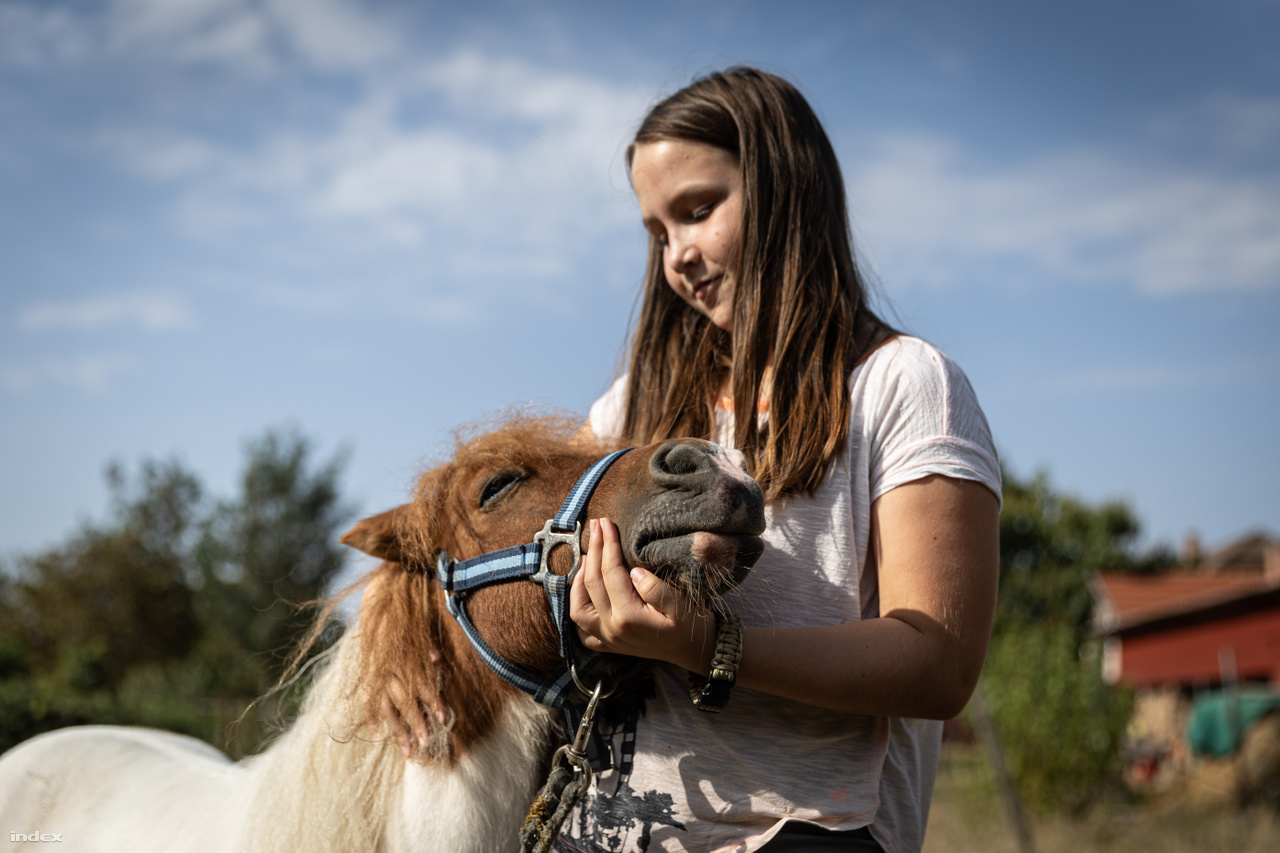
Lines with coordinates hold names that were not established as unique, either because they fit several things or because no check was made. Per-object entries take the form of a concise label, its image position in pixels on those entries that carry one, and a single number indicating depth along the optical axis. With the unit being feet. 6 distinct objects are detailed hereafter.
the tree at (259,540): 67.31
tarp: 40.04
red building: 62.85
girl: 4.66
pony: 4.76
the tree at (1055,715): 30.68
